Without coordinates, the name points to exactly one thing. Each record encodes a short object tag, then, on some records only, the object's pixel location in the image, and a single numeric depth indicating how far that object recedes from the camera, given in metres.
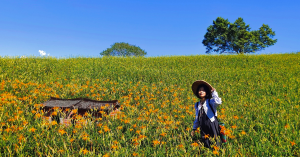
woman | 3.29
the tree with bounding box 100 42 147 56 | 32.38
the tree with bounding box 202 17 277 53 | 34.75
